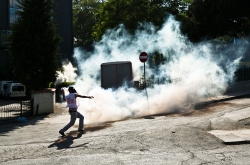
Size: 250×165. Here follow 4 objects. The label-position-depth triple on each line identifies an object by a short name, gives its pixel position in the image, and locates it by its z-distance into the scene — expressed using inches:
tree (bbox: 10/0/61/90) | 727.1
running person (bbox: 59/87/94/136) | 434.6
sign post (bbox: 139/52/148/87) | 618.1
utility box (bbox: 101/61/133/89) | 835.3
